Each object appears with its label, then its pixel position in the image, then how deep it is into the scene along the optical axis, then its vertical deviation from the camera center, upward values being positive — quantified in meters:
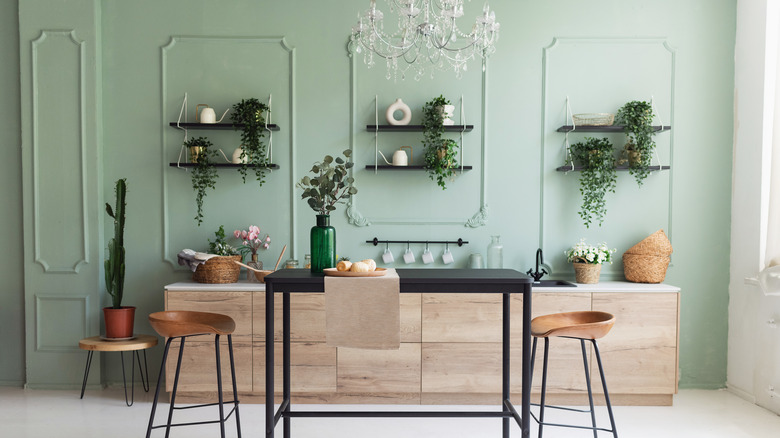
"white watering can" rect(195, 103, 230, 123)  4.34 +0.59
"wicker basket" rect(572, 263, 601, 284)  4.23 -0.54
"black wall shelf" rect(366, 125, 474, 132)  4.32 +0.51
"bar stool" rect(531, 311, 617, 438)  2.88 -0.67
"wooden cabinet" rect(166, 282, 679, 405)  3.99 -1.05
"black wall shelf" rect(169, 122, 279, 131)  4.33 +0.51
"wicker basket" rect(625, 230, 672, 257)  4.27 -0.35
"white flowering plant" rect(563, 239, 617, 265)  4.26 -0.42
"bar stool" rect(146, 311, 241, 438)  3.00 -0.69
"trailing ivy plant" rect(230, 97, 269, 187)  4.27 +0.49
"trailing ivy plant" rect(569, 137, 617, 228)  4.28 +0.17
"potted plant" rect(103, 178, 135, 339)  4.09 -0.57
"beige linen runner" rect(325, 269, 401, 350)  2.66 -0.53
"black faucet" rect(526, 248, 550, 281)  4.30 -0.56
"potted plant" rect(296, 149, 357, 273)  2.95 -0.17
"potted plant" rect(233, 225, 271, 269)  4.34 -0.35
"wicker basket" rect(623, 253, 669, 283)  4.23 -0.51
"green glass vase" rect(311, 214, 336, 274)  2.96 -0.27
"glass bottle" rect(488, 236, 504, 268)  4.38 -0.43
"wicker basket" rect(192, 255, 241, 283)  4.15 -0.54
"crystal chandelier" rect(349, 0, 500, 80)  4.30 +1.07
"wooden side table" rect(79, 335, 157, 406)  3.96 -1.03
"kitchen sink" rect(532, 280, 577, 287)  4.26 -0.63
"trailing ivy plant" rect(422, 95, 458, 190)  4.27 +0.36
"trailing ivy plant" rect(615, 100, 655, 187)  4.27 +0.49
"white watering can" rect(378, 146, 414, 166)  4.36 +0.28
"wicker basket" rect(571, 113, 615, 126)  4.29 +0.58
